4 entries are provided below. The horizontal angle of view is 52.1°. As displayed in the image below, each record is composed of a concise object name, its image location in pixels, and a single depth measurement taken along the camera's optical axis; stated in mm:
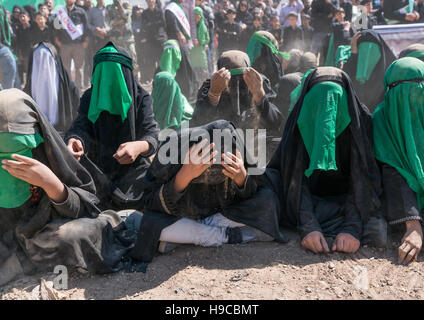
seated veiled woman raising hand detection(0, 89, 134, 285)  2471
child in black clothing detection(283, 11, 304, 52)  9316
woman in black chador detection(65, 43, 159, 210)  3529
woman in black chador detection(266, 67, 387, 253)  2906
